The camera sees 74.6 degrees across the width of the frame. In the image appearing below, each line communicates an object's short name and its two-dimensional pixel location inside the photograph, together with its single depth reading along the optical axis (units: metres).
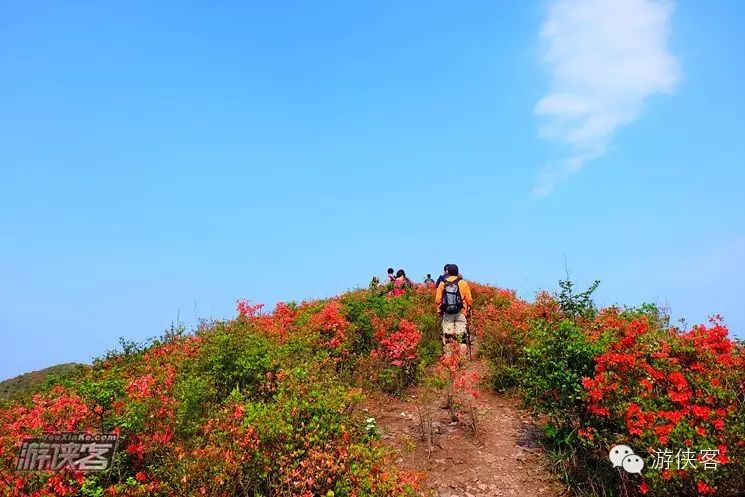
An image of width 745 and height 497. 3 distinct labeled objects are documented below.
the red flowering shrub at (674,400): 5.22
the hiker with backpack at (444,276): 11.67
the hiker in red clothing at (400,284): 17.95
